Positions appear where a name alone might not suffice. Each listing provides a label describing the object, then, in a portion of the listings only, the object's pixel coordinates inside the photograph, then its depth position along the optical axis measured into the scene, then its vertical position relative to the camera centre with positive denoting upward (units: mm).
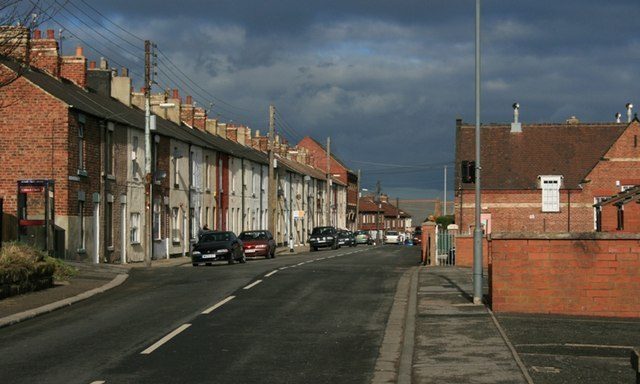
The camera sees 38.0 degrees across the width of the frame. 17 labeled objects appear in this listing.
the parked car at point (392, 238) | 108550 -2939
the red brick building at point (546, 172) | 58938 +2699
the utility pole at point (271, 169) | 58406 +2807
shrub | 21016 -1226
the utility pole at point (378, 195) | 135250 +2888
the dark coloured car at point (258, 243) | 48000 -1554
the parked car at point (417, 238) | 93706 -2535
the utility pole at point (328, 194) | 85700 +1812
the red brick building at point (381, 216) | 153875 -558
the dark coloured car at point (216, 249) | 40406 -1559
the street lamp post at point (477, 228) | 19469 -326
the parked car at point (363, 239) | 99300 -2774
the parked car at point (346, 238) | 83125 -2279
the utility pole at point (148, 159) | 38312 +2242
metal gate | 36312 -1393
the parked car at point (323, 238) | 68438 -1846
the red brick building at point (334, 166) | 128125 +6578
